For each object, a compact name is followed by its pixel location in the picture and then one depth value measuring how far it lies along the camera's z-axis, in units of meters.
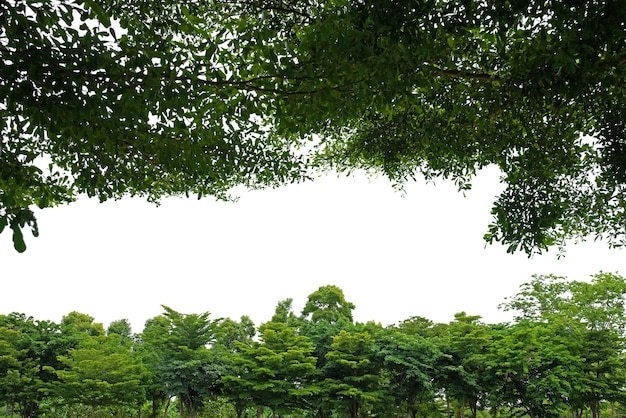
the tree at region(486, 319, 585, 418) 18.53
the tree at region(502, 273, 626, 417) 19.12
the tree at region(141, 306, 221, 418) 20.31
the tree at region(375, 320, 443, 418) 19.86
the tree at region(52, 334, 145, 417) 19.69
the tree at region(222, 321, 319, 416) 19.76
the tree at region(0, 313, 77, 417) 21.23
